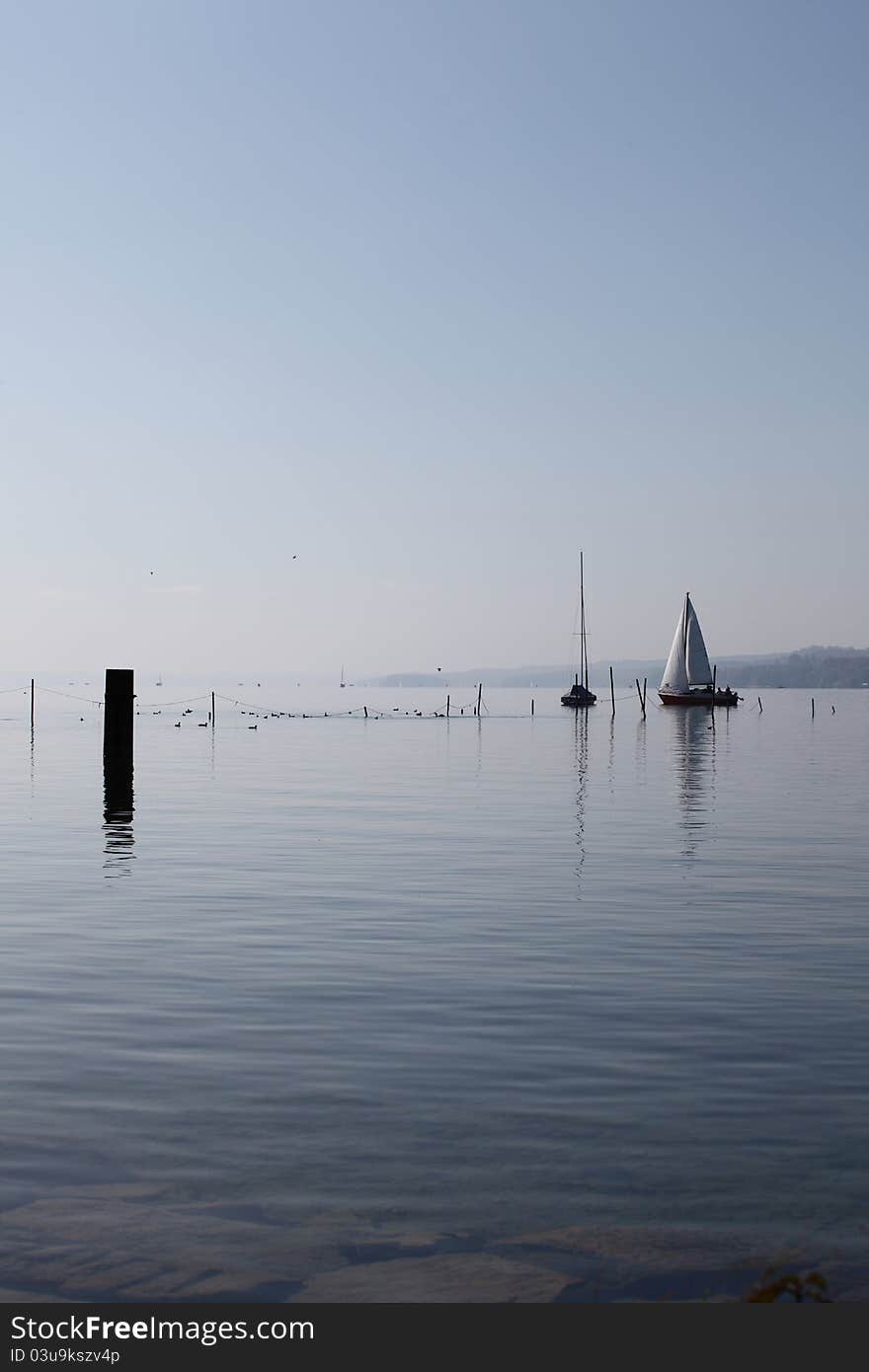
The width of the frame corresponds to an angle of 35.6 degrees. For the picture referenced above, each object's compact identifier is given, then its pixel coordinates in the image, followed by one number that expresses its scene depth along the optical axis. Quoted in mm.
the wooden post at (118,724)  49000
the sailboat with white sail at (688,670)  184125
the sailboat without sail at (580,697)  190750
